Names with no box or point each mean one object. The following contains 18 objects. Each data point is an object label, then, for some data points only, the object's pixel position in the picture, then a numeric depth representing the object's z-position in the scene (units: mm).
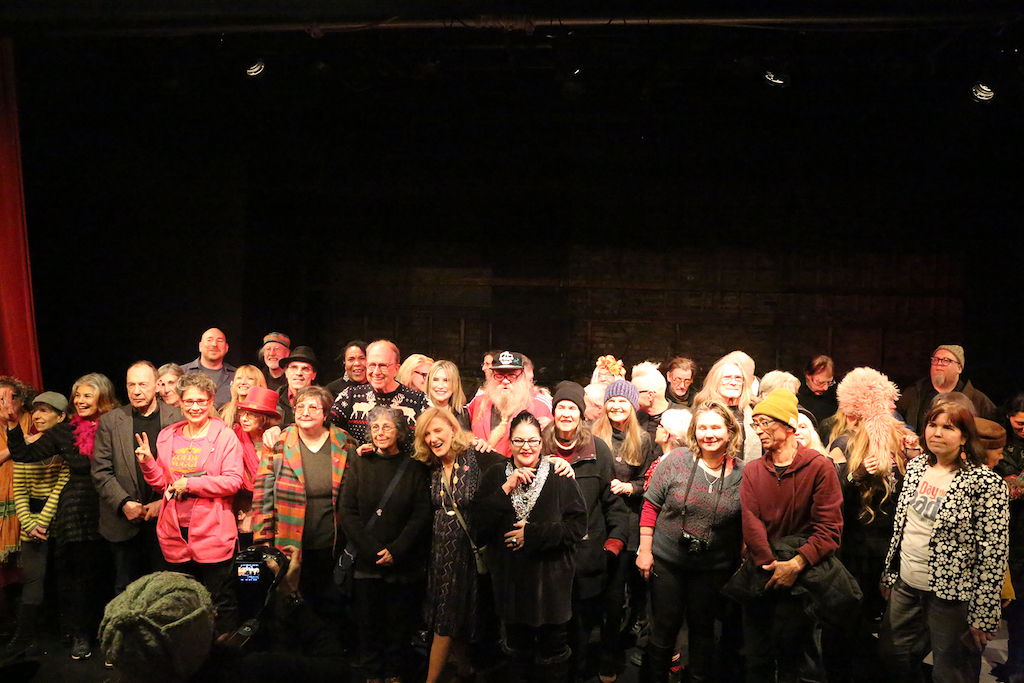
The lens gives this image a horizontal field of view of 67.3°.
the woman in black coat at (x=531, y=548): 3842
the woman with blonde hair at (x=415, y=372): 5570
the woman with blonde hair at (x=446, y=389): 4973
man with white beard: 4723
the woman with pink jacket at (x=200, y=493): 4297
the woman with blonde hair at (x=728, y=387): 4855
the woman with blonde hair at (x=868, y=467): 4238
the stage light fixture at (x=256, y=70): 6379
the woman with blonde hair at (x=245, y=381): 5441
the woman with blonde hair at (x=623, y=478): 4277
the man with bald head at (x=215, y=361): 6086
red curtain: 5324
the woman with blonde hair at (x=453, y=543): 3965
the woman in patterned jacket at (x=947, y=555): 3592
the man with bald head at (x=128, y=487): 4555
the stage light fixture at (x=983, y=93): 6016
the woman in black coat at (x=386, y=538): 4066
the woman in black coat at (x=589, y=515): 4137
